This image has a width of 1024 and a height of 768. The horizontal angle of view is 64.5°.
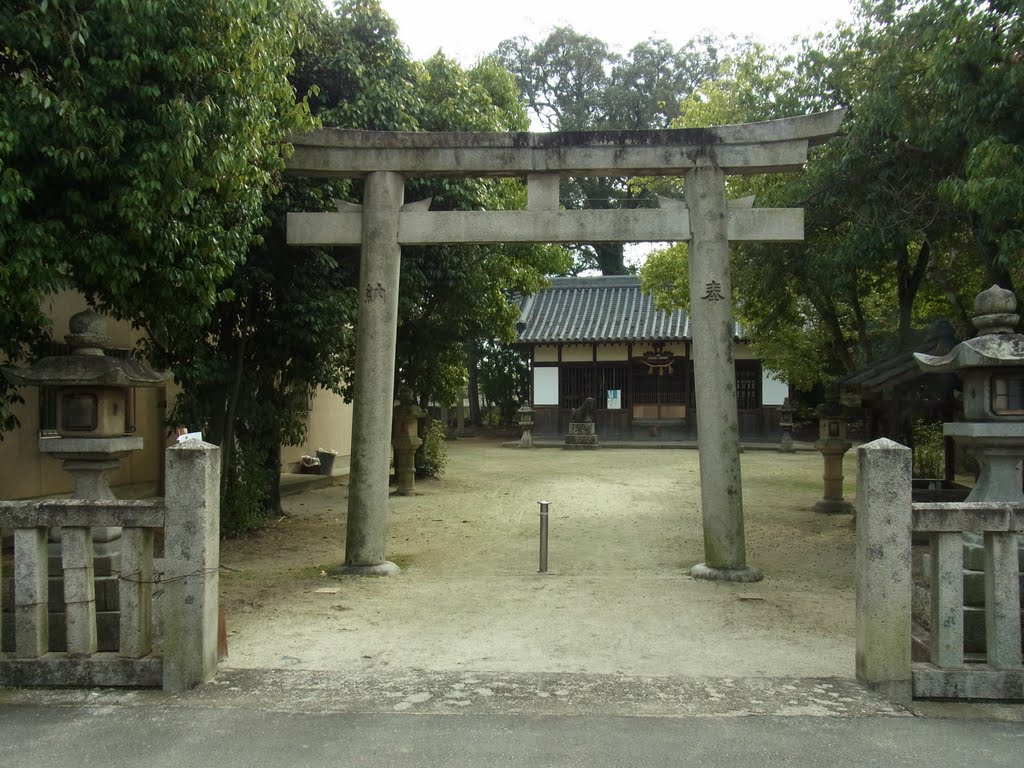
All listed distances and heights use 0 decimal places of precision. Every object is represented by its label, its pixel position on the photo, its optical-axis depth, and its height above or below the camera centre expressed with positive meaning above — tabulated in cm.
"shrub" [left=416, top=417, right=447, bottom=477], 1697 -109
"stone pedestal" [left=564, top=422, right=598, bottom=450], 2709 -116
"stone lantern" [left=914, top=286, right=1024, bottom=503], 525 +3
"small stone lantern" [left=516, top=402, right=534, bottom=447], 2856 -62
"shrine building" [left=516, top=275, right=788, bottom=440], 2841 +102
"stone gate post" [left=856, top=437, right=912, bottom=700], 452 -88
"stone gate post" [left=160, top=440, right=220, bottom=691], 468 -90
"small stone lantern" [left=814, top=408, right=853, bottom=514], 1319 -83
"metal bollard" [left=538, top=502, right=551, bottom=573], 845 -145
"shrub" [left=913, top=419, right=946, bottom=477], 1520 -93
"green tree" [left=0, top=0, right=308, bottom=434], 530 +178
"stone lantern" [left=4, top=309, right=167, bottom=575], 535 -4
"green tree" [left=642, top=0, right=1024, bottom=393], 726 +263
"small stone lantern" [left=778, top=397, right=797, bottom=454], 2523 -79
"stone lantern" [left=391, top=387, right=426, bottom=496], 1473 -66
